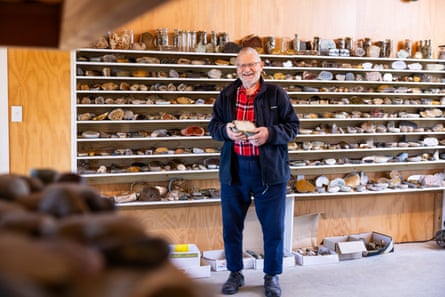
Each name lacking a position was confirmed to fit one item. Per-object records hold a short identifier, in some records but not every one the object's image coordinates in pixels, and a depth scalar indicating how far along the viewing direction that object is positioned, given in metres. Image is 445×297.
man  3.65
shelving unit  4.27
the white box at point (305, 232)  4.93
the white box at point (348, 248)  4.71
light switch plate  4.04
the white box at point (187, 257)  4.23
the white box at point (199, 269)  4.25
